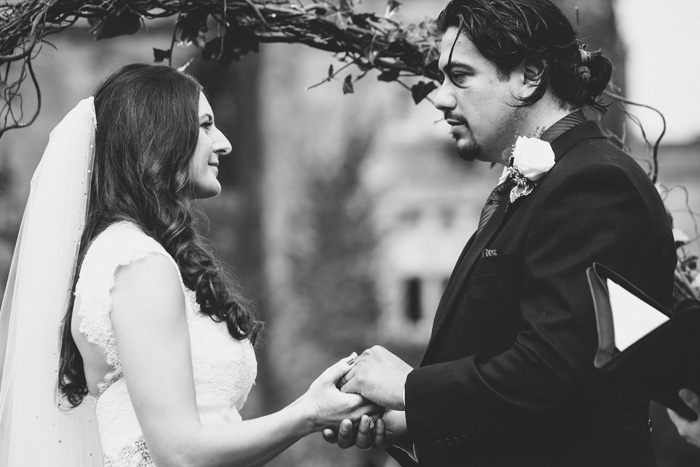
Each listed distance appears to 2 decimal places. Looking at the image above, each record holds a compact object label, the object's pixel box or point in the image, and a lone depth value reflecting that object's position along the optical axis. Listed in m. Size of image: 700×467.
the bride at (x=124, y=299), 3.14
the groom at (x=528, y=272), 2.83
